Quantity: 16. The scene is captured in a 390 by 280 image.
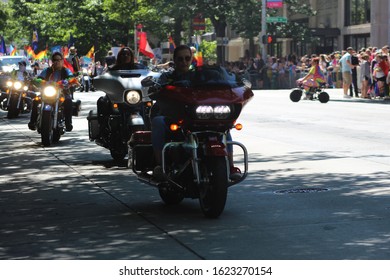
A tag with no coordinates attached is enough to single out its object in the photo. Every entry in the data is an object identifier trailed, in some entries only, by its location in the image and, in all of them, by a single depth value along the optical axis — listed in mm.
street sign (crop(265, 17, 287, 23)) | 56944
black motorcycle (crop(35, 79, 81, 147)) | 18047
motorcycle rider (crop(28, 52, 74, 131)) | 18688
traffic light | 57688
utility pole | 58900
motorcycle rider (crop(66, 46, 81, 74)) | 31309
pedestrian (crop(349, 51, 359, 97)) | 38000
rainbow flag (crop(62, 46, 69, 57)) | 49106
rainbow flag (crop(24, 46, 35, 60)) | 56191
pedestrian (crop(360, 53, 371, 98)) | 36719
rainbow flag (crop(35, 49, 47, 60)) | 49741
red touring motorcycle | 9156
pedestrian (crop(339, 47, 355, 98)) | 38031
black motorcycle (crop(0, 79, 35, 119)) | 28422
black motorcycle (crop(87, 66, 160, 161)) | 14305
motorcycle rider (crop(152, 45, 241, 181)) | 9567
